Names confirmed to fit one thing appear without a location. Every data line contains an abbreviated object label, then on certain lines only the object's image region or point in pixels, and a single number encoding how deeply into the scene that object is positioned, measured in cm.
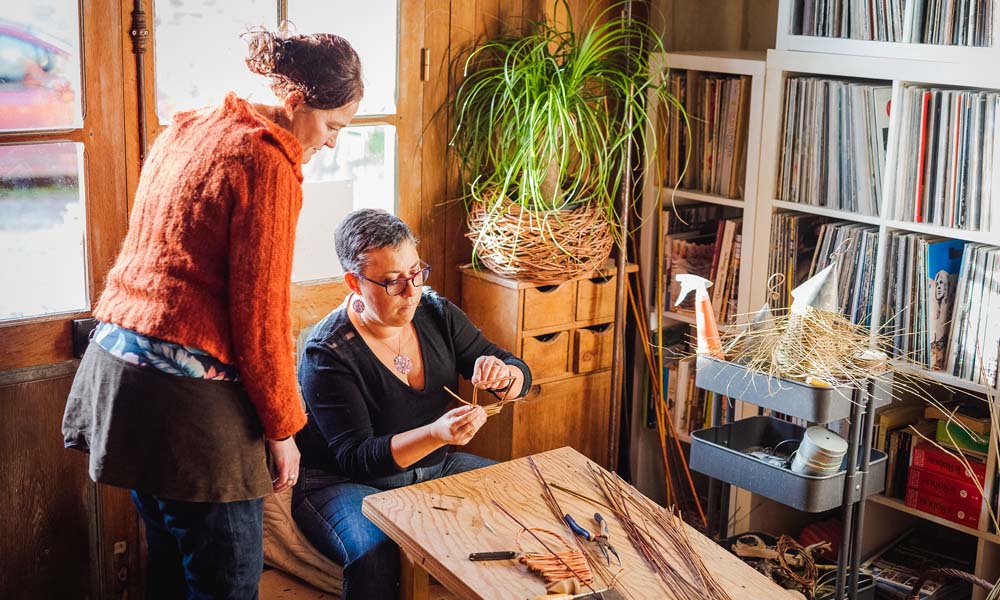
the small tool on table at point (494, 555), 191
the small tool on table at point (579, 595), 178
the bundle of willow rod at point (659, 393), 345
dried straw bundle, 246
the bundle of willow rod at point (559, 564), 185
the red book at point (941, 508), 278
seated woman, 234
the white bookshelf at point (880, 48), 256
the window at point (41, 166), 241
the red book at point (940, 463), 277
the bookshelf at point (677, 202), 309
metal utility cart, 244
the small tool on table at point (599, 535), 197
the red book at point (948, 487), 276
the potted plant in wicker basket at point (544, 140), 298
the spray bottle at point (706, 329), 265
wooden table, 185
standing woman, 183
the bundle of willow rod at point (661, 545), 186
